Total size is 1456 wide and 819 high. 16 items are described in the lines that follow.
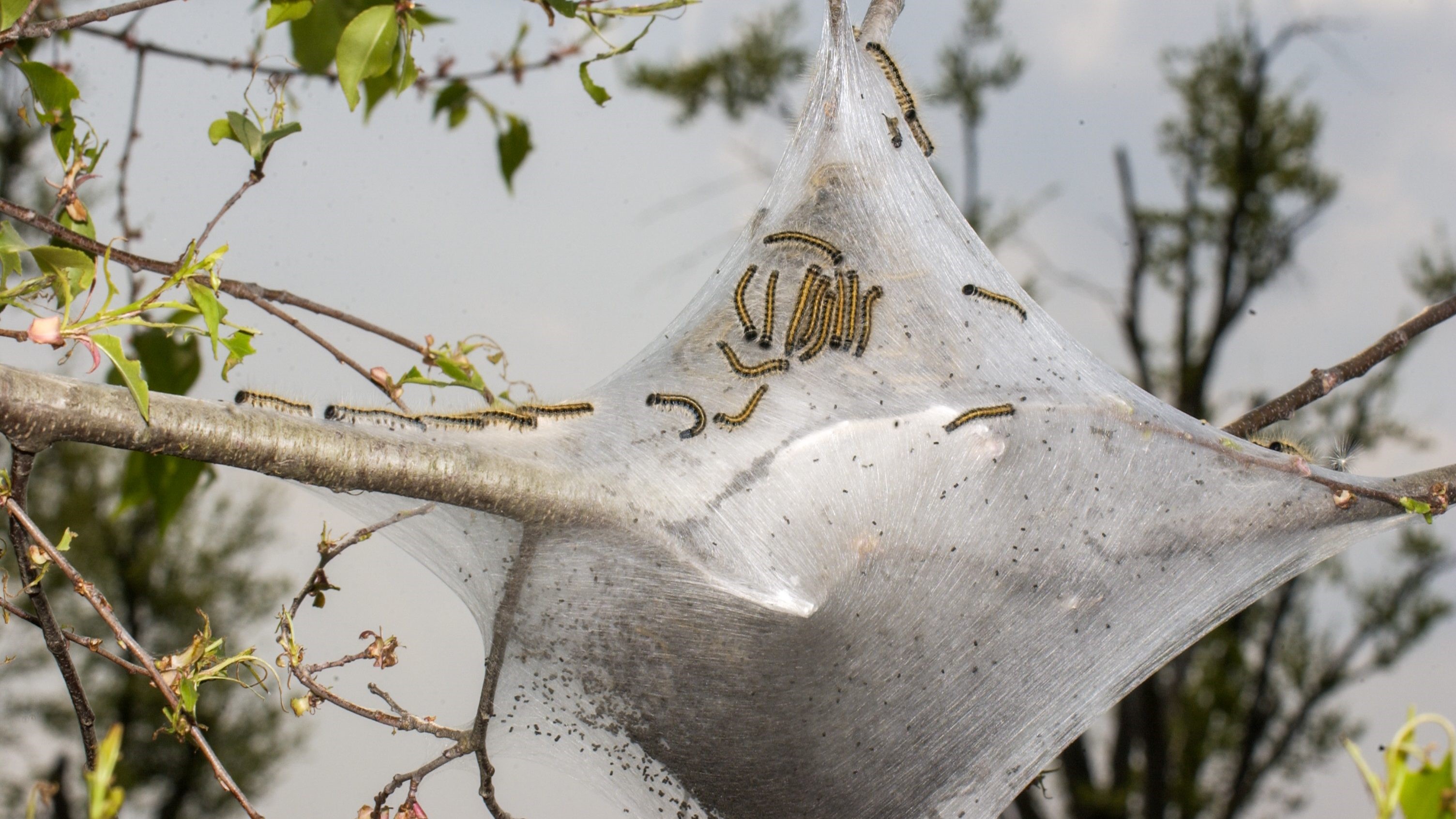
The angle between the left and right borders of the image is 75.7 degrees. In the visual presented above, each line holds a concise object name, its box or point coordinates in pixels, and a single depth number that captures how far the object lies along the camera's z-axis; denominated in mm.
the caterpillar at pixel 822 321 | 2512
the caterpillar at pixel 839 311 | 2553
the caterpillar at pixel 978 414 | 2303
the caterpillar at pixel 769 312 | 2592
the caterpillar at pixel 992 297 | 2666
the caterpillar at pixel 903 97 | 2883
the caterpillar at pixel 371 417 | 1734
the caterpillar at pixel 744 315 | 2602
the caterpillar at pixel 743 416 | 2285
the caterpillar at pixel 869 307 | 2557
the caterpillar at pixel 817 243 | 2672
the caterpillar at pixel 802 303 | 2549
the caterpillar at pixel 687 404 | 2256
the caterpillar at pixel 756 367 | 2471
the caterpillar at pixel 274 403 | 1659
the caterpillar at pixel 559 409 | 2092
